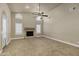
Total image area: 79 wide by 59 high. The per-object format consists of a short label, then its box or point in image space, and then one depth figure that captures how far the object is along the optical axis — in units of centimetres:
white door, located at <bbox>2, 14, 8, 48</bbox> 172
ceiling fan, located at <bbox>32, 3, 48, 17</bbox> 182
